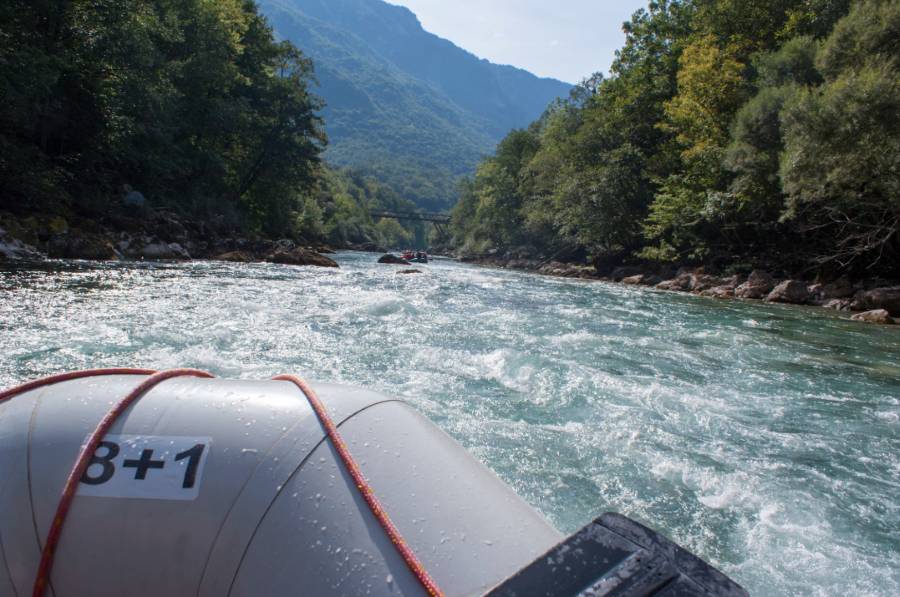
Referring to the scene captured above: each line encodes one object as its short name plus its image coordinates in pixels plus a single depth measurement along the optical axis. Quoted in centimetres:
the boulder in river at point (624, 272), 2678
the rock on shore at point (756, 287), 1794
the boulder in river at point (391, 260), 2873
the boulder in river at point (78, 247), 1473
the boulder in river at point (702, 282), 2050
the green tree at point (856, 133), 1324
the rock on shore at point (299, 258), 2102
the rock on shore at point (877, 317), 1242
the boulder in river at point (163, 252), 1731
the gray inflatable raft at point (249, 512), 135
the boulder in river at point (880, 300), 1347
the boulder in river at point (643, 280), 2375
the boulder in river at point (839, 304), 1519
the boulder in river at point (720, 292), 1852
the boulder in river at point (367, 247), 5857
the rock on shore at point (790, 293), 1650
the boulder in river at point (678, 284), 2123
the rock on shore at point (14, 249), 1290
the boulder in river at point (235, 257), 1984
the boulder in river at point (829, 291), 1636
